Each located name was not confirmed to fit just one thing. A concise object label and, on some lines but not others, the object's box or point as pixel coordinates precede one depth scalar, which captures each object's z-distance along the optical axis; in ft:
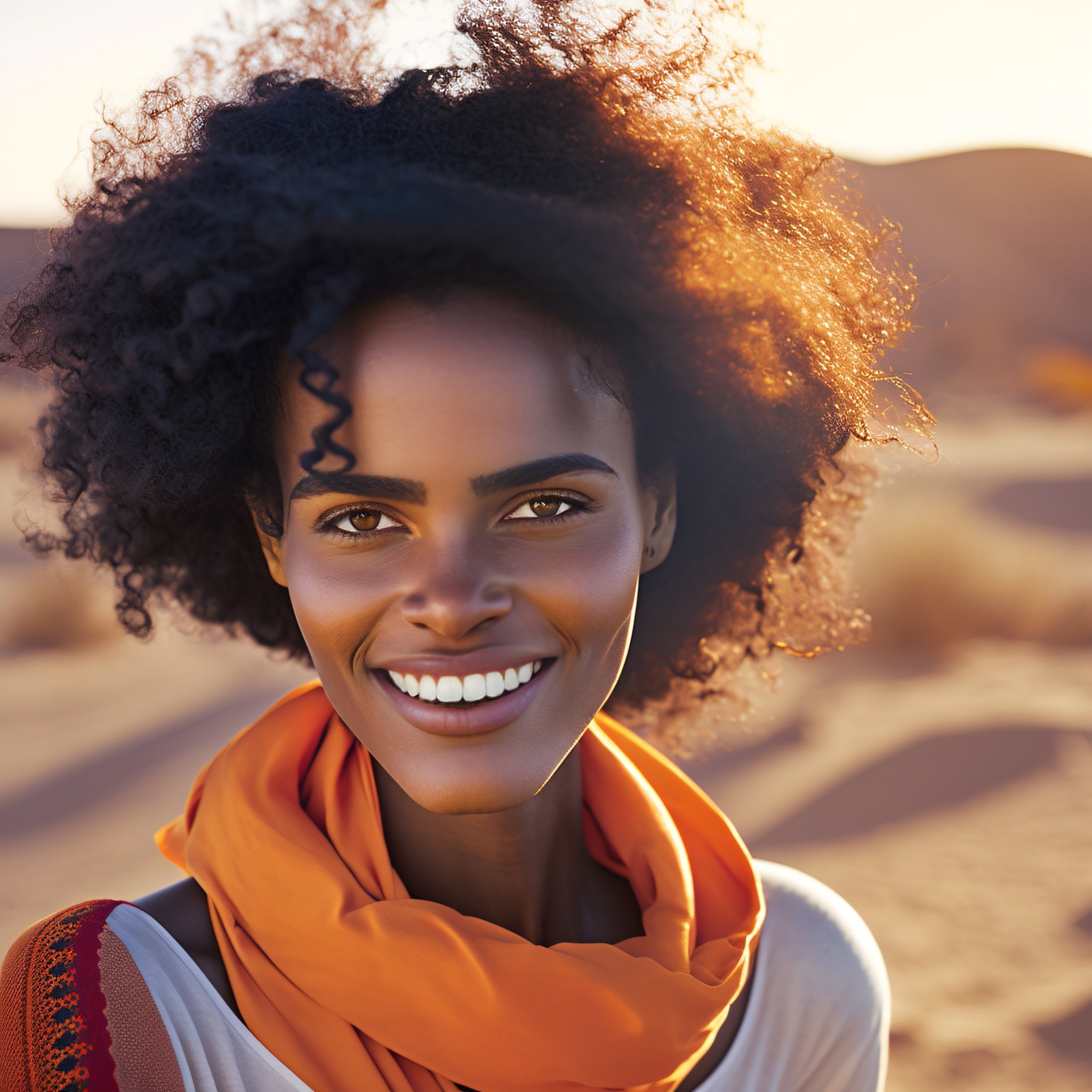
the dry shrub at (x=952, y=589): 24.14
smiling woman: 2.01
